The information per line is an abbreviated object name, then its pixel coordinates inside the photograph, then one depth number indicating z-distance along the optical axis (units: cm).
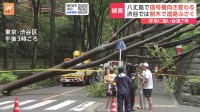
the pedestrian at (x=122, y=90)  1335
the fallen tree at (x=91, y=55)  2052
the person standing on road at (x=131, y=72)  1505
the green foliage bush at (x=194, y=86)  1812
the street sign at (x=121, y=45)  1914
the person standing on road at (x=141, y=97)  1629
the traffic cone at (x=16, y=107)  1037
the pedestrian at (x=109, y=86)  1518
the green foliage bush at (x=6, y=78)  2753
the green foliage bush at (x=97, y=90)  2288
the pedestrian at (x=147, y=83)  1524
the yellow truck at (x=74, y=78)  3600
